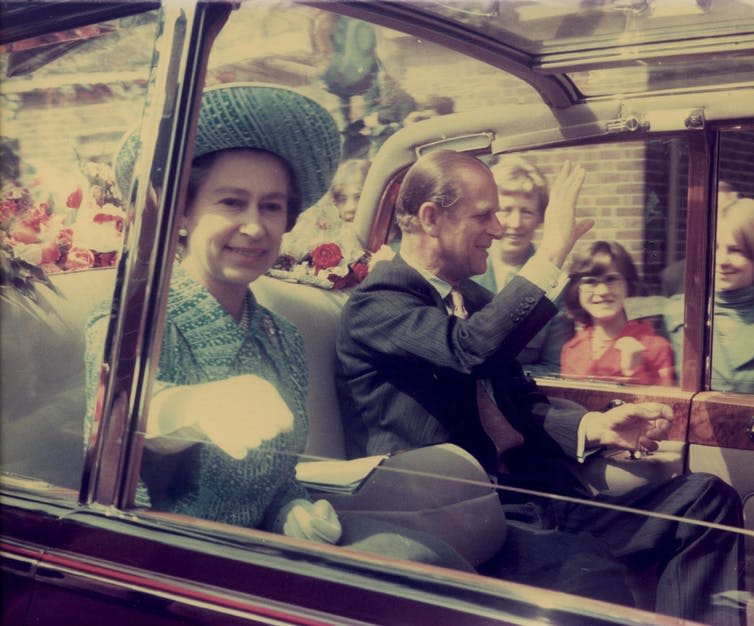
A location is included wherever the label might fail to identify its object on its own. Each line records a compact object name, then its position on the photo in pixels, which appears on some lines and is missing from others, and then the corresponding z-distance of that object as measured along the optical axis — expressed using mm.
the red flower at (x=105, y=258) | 1853
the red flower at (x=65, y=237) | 1992
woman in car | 1754
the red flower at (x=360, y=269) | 1944
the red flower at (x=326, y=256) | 1907
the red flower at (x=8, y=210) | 2082
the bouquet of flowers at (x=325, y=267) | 1879
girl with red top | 2027
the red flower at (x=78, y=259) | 1943
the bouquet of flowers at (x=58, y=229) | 1914
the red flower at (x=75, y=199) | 1978
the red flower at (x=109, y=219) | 1860
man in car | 1618
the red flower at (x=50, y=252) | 2020
